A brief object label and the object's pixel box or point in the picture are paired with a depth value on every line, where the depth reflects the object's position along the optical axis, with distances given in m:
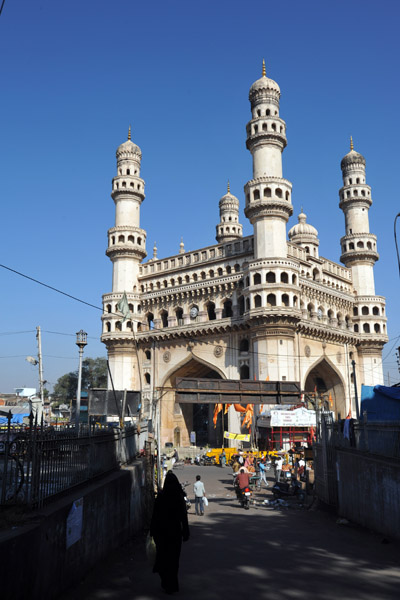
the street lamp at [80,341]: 24.77
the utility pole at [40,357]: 31.19
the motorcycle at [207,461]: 32.31
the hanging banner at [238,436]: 32.82
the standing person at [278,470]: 20.50
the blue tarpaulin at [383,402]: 16.03
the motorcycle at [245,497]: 15.41
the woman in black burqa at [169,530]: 6.98
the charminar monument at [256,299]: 35.59
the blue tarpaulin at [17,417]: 33.58
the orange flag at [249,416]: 33.66
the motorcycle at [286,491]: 17.14
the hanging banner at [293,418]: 27.23
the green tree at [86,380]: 80.88
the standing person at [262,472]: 20.83
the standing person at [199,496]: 14.48
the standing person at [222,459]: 30.97
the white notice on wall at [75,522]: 7.18
